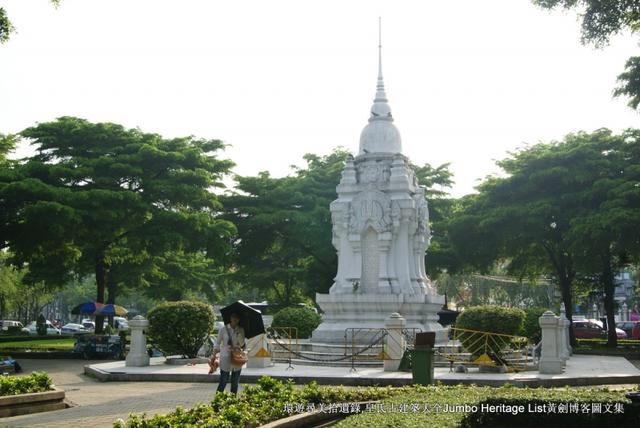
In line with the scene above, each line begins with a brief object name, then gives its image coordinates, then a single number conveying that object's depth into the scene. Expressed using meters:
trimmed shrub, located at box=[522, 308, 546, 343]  29.34
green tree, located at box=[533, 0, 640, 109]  16.20
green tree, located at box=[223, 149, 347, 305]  38.03
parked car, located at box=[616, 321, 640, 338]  55.78
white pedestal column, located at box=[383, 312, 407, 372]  20.59
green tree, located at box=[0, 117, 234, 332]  28.88
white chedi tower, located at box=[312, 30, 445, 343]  26.02
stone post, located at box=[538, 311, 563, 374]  20.28
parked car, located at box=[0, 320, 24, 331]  66.53
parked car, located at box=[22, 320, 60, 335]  57.76
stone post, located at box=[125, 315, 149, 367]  22.55
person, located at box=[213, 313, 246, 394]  13.30
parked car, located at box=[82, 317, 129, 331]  67.38
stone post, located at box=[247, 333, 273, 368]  22.14
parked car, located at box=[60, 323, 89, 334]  62.19
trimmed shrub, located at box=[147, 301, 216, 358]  23.61
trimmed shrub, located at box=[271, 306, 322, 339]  27.30
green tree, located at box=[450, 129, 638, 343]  31.28
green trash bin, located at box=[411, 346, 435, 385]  15.66
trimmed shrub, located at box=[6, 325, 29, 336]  48.97
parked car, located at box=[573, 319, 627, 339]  47.74
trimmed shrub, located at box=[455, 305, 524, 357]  21.27
